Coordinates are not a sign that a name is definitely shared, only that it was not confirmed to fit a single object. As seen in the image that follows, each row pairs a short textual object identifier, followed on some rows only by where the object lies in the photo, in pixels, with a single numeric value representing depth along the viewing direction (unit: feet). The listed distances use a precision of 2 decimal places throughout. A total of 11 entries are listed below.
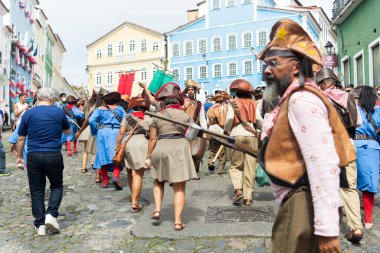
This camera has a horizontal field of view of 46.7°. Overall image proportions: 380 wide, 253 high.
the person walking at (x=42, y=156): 18.28
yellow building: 189.78
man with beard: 6.82
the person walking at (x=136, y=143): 22.09
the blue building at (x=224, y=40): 158.10
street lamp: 69.89
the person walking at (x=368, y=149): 17.90
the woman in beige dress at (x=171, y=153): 18.28
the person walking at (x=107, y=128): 27.43
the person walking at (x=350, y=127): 16.31
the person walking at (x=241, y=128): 23.03
